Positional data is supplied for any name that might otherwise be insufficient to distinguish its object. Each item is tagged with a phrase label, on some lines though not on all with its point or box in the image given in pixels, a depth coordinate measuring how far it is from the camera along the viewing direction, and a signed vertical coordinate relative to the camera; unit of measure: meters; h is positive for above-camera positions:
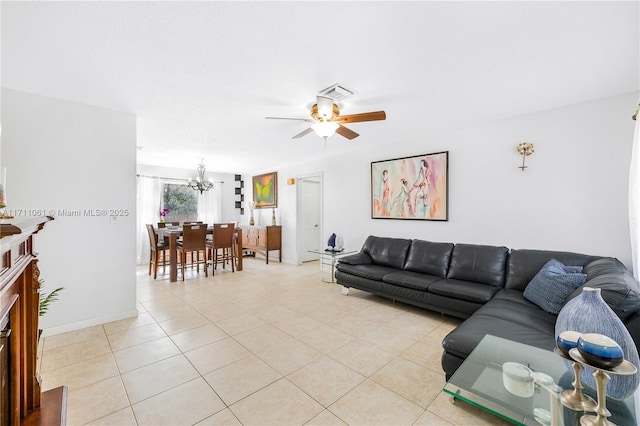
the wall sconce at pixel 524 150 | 3.10 +0.70
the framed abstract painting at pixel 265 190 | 6.78 +0.52
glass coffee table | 1.16 -0.87
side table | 4.59 -0.81
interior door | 6.32 -0.13
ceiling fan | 2.40 +0.85
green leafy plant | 2.59 -0.84
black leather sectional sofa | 1.78 -0.79
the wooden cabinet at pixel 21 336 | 0.89 -0.53
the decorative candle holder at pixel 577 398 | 1.08 -0.77
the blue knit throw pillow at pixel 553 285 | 2.17 -0.61
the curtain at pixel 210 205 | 7.18 +0.13
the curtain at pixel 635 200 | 2.04 +0.09
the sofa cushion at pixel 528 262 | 2.66 -0.52
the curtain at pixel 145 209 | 6.23 +0.02
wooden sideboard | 6.36 -0.69
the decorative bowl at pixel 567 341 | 1.04 -0.49
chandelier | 5.68 +0.57
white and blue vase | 1.10 -0.50
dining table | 4.67 -0.60
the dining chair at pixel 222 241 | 5.27 -0.61
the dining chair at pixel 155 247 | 4.86 -0.67
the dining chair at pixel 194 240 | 4.86 -0.55
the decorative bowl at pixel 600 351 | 0.88 -0.46
